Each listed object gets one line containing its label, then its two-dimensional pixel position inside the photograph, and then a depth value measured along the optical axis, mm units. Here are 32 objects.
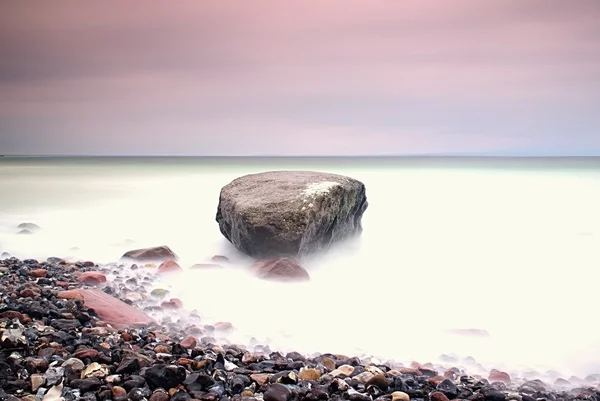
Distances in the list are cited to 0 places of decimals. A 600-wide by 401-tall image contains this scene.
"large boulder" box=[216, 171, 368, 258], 6020
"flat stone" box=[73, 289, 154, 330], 3912
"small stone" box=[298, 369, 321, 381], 2980
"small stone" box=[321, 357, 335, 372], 3247
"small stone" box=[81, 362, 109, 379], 2768
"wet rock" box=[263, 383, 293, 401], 2643
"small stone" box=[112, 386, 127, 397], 2607
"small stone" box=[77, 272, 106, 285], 5102
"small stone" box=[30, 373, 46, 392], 2631
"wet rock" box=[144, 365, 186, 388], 2719
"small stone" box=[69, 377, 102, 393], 2650
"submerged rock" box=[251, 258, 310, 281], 5574
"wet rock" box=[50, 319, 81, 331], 3454
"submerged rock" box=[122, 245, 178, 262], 6410
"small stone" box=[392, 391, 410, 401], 2762
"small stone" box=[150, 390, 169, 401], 2600
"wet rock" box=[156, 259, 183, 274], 5949
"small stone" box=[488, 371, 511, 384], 3457
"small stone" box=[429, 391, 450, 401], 2787
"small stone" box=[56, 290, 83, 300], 4098
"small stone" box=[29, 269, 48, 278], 4902
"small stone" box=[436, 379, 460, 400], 2907
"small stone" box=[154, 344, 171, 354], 3266
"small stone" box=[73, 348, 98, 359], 2947
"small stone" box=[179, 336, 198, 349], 3529
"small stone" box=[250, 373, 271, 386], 2861
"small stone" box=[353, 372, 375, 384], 2973
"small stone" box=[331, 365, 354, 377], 3068
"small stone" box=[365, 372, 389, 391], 2898
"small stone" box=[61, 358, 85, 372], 2815
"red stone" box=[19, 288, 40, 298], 4061
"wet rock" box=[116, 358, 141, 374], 2830
